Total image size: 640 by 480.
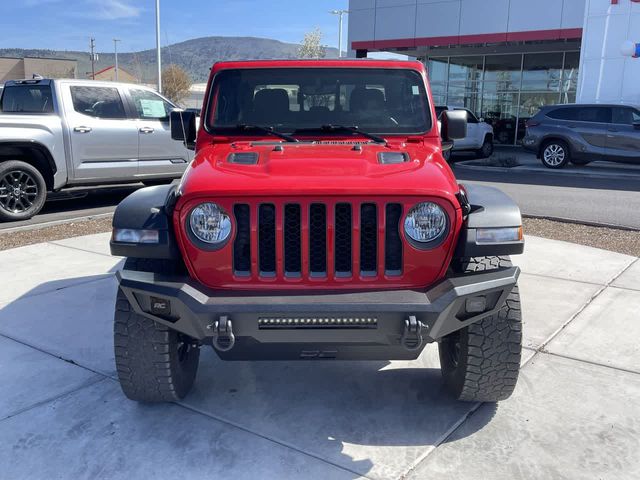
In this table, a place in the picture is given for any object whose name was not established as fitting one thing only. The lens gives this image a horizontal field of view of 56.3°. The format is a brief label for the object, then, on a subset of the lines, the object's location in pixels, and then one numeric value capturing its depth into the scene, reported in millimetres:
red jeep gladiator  2646
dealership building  17078
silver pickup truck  8094
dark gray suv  14444
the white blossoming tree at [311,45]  55656
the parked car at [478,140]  17594
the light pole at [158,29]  33250
